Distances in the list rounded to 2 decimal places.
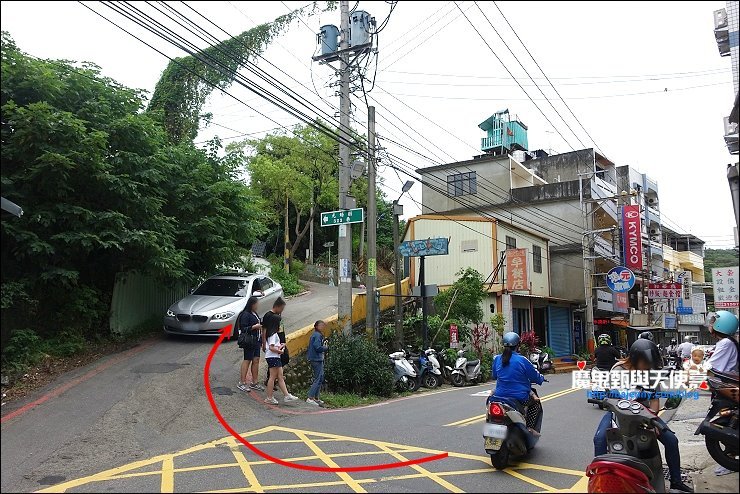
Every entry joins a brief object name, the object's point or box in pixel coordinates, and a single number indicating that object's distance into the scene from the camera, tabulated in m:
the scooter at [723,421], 5.89
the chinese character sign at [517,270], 22.86
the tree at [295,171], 32.56
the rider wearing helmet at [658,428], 5.62
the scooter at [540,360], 20.15
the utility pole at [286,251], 33.53
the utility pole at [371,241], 14.66
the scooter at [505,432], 6.37
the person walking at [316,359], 10.93
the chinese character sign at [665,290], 30.09
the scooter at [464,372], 16.81
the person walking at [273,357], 10.35
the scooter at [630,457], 5.03
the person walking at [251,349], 10.66
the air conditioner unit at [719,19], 12.12
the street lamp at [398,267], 16.38
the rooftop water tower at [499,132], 39.41
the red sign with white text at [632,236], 30.12
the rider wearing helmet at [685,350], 16.74
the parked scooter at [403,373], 14.00
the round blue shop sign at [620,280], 24.47
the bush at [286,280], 27.35
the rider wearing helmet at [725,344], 6.16
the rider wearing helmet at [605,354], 11.82
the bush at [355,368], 12.65
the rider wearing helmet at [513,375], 6.80
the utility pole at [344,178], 13.66
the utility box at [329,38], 15.18
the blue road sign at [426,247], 17.33
